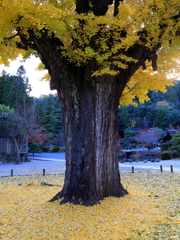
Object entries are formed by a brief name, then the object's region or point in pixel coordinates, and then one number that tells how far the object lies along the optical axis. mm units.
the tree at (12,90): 31634
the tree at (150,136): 30219
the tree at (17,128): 18578
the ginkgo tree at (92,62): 4531
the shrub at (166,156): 21469
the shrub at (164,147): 26125
